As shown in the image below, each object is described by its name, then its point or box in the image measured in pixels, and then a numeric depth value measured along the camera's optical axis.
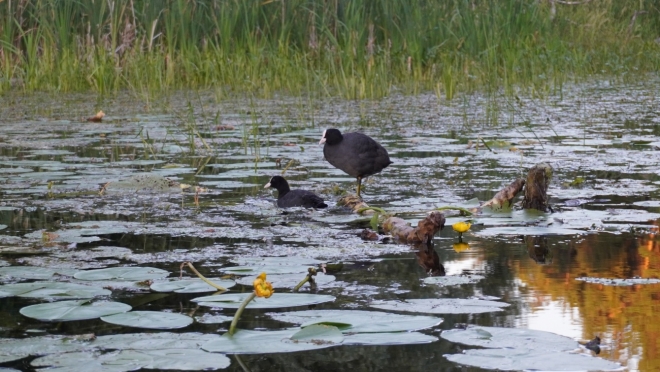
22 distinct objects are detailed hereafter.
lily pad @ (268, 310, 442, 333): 4.95
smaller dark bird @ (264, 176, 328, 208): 9.22
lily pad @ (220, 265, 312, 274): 6.34
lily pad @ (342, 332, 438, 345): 4.74
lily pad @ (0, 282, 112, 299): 5.76
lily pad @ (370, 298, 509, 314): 5.37
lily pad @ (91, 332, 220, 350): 4.71
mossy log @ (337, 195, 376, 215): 8.61
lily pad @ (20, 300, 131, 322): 5.28
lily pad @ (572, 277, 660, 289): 6.02
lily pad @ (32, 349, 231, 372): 4.38
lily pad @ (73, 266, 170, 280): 6.21
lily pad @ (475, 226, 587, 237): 7.73
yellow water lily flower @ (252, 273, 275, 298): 4.89
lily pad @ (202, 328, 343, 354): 4.62
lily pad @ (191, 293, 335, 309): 5.51
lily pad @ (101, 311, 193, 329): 5.10
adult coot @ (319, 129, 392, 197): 10.41
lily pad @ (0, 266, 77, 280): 6.27
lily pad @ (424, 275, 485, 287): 6.12
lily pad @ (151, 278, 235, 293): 5.88
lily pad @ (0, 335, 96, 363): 4.64
